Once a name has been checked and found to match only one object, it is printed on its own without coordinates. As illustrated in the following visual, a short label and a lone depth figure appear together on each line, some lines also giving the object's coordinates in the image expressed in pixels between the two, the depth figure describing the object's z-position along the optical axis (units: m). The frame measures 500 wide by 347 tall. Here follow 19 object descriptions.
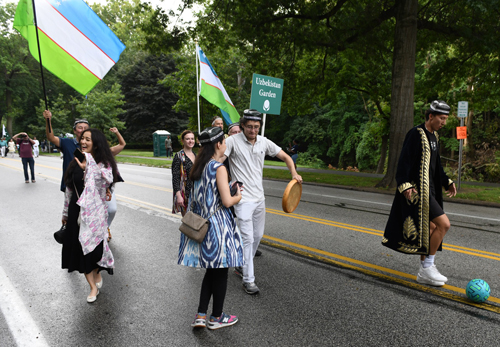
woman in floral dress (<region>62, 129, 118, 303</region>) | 3.62
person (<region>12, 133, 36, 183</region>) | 13.56
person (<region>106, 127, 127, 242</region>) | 5.11
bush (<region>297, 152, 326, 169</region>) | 34.19
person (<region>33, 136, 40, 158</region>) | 32.75
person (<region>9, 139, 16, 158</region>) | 32.02
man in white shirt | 3.83
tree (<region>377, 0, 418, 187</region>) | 11.91
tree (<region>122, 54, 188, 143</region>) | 47.00
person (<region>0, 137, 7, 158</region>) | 31.99
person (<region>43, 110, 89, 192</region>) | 4.96
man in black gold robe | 3.89
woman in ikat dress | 2.93
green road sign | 10.33
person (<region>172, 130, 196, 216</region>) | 5.07
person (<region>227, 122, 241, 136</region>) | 5.20
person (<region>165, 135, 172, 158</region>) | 32.97
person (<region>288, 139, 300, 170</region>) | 17.91
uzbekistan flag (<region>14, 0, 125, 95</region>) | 4.83
